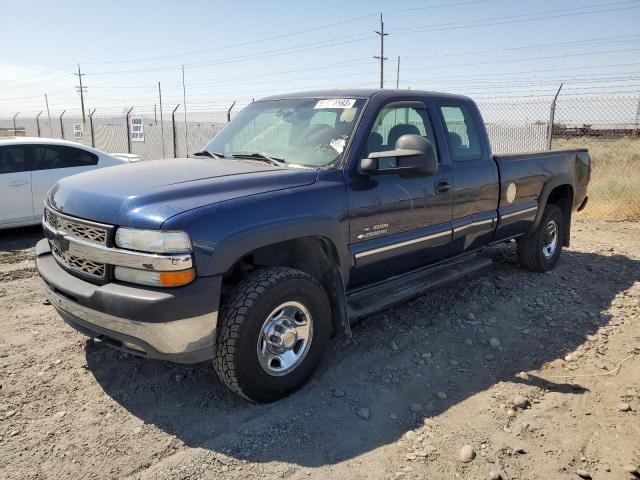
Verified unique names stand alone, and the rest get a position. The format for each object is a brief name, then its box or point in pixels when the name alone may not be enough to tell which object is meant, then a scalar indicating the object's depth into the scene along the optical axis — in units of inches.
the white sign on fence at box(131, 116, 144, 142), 744.3
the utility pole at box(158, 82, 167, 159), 727.1
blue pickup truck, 109.3
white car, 285.1
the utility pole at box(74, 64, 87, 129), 2028.8
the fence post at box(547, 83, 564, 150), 403.2
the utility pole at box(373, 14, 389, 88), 1415.1
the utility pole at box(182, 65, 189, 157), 682.8
